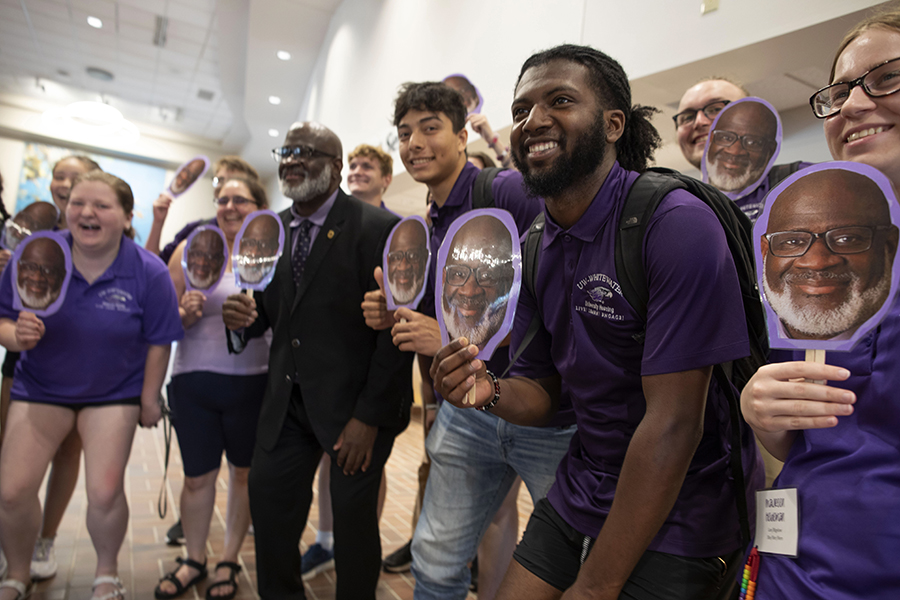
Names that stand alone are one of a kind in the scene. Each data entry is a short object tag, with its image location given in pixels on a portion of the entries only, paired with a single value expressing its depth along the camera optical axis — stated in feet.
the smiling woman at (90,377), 7.33
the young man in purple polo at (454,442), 5.35
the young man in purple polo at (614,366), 3.48
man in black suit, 6.69
